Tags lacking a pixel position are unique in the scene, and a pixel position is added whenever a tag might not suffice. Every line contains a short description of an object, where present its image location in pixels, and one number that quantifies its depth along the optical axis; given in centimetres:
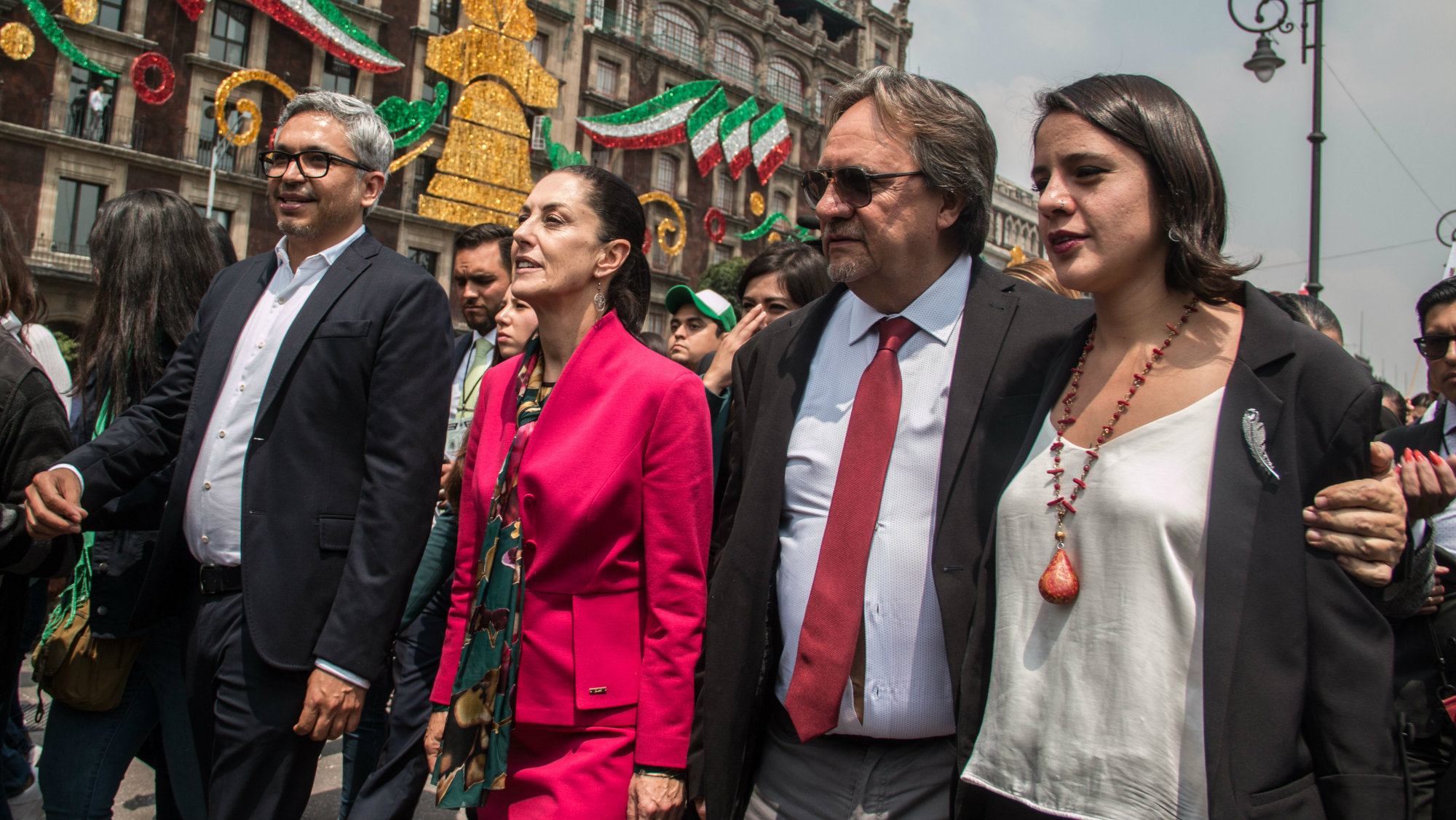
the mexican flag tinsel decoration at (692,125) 3105
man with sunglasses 209
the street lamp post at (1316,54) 952
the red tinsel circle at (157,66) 2311
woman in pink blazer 234
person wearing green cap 490
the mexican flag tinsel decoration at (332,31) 2575
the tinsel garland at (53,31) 2124
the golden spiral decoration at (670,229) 2479
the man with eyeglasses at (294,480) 259
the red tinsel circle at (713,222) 3628
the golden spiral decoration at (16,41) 2158
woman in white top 159
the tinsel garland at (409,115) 2034
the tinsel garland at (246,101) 1996
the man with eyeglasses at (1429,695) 253
